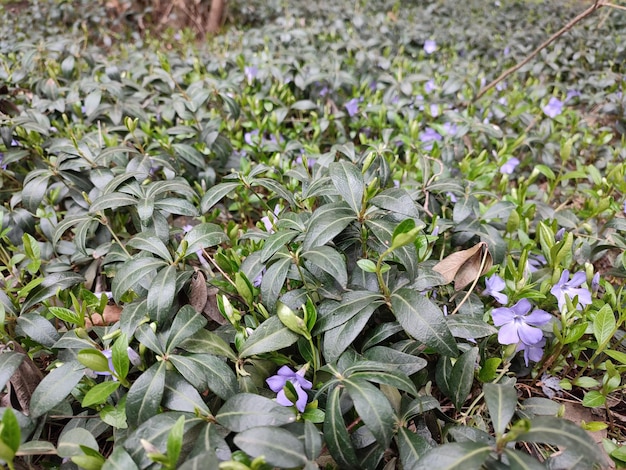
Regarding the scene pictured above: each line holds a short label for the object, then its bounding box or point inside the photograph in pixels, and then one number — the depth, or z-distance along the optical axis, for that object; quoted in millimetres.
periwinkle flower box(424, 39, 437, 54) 811
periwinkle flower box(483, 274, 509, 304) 299
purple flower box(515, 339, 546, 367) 281
